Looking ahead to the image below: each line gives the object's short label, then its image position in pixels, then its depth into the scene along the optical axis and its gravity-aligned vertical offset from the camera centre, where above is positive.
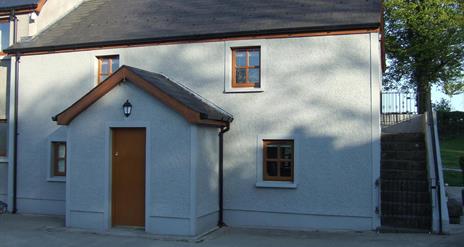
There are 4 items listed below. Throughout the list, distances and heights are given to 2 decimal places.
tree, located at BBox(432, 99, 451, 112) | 48.37 +4.00
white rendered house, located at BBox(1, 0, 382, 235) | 11.26 +0.42
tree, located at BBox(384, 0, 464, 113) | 26.27 +5.81
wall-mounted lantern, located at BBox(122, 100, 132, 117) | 11.57 +0.84
